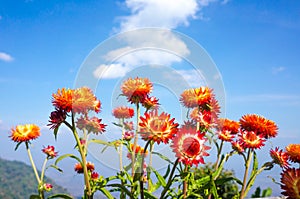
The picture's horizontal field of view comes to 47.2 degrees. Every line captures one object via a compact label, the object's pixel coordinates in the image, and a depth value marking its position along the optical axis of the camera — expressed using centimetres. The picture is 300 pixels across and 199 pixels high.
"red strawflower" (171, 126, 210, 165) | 87
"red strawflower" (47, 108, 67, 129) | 94
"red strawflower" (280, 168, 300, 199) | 69
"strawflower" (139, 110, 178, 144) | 83
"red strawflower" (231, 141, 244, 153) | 131
